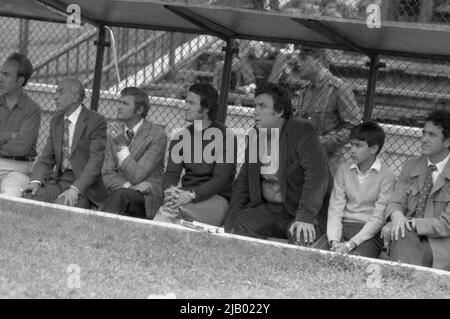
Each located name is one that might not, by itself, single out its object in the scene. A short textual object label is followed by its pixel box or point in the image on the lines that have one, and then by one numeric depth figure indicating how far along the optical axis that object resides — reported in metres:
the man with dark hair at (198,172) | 17.73
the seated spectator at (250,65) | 27.05
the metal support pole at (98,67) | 21.55
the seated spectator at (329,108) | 19.47
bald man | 18.89
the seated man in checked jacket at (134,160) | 18.17
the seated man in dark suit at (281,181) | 16.77
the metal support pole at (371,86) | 19.11
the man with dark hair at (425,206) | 15.62
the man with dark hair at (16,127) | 19.55
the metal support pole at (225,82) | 20.20
